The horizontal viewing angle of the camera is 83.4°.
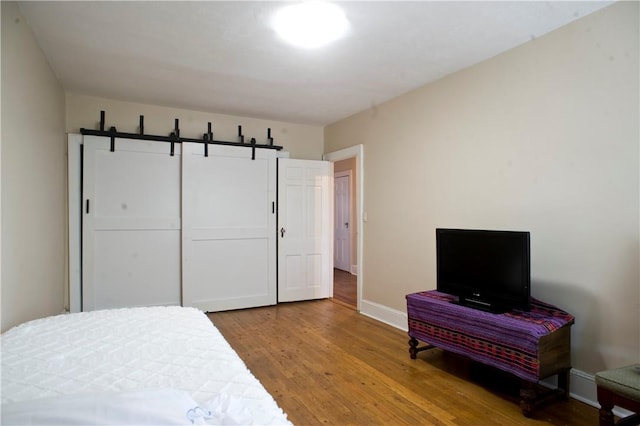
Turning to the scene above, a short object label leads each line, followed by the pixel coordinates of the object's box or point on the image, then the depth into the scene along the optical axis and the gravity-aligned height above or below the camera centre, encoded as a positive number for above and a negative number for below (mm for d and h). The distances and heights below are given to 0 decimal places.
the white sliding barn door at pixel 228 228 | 4363 -190
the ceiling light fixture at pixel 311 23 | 2197 +1250
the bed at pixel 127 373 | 985 -647
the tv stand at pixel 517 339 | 2164 -842
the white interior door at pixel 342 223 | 7555 -214
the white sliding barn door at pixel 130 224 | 3930 -134
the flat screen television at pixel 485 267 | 2404 -397
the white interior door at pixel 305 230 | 4902 -233
